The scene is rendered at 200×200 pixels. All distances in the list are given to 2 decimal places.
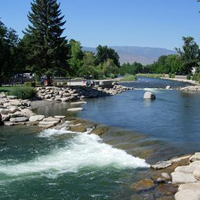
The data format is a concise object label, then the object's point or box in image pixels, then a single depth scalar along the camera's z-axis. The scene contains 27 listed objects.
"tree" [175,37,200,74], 119.62
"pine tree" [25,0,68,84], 47.47
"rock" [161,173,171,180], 13.76
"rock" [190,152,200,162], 14.65
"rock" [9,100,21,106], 34.08
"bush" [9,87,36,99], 38.78
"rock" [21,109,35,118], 29.00
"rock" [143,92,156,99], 44.85
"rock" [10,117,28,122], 27.30
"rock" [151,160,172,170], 14.99
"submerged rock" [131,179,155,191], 13.00
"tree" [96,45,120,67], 147.12
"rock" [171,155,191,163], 15.53
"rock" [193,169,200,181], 12.48
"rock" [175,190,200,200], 10.95
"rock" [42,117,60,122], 26.95
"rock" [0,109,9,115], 28.70
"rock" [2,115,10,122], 27.45
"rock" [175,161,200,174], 13.59
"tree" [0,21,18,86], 43.09
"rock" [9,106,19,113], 29.37
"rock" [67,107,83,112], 32.88
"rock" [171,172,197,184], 12.93
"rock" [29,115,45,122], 27.54
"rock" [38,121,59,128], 25.58
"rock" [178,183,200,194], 11.76
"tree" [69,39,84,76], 81.38
